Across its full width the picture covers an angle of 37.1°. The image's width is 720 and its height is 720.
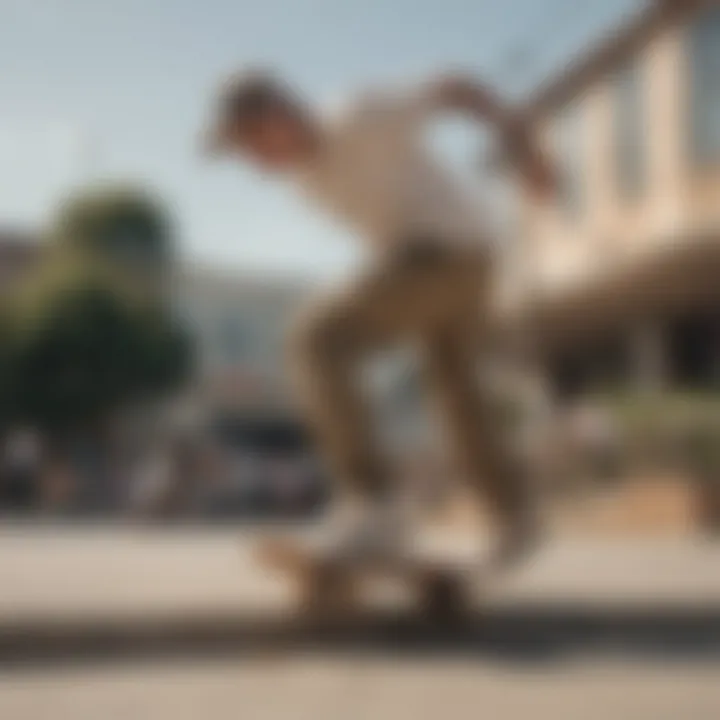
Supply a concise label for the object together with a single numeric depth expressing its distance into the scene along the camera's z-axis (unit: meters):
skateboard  2.45
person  2.49
